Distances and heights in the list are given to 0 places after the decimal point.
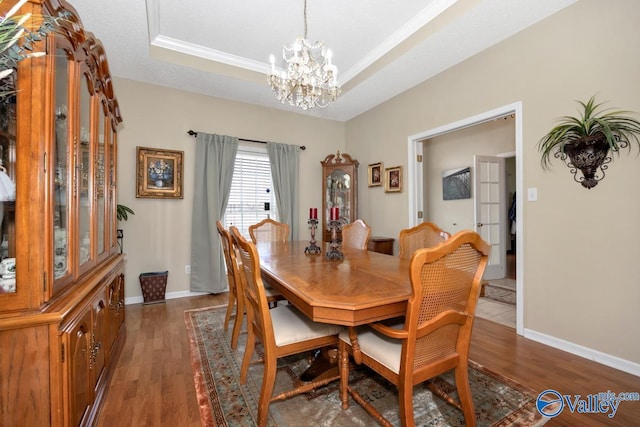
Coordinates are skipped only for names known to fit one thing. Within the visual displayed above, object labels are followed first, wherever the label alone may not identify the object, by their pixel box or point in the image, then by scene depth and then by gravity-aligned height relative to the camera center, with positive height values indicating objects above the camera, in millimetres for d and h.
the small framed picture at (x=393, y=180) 3916 +446
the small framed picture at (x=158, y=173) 3515 +491
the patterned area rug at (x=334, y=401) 1465 -1071
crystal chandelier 2307 +1122
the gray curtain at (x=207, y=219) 3771 -95
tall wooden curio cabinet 4531 +383
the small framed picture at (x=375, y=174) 4262 +560
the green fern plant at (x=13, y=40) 768 +498
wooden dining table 1174 -364
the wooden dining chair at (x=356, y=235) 2771 -241
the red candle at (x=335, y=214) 2098 -23
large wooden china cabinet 1015 -122
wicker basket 3389 -888
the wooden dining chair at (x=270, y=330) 1367 -634
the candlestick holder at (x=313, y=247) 2305 -296
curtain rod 3766 +1045
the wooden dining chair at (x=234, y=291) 1977 -630
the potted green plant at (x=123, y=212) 3170 +3
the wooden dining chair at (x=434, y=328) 1080 -484
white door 4391 +59
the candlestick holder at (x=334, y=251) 2047 -295
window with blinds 4195 +300
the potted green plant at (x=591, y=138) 1968 +529
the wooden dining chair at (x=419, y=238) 2204 -217
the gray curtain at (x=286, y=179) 4312 +498
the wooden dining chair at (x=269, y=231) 3213 -228
